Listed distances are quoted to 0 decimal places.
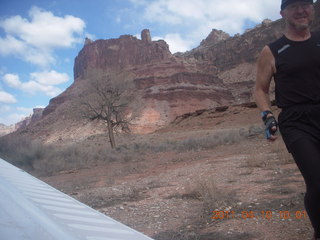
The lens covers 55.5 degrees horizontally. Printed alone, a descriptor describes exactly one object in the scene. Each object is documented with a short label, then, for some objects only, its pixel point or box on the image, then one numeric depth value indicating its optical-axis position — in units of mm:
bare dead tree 19797
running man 2164
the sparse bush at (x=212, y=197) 4032
